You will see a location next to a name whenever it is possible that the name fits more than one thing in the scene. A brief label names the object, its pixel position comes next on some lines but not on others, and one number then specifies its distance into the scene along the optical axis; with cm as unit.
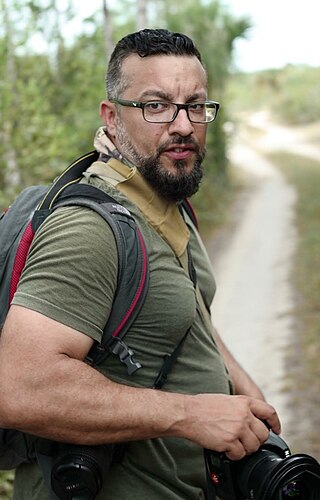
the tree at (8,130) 634
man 144
